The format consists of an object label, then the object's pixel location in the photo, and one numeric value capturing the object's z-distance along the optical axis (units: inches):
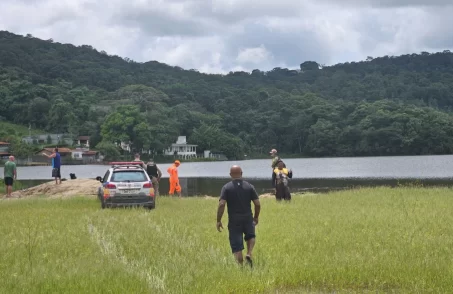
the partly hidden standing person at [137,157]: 1113.6
